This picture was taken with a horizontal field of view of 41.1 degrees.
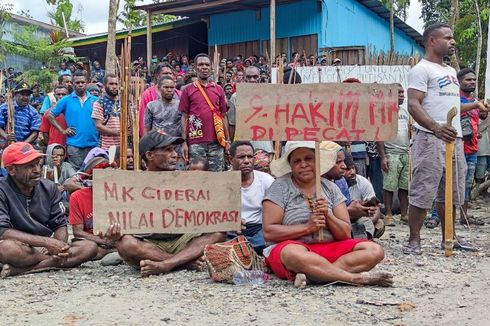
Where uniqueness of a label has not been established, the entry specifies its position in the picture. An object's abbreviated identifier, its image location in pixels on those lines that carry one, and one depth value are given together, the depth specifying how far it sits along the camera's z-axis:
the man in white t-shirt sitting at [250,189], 5.72
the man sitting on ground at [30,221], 5.12
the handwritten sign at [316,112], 4.82
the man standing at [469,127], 7.71
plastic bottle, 4.79
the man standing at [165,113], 7.50
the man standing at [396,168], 8.40
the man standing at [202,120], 7.39
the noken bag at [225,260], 4.83
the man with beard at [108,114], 7.43
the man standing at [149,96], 7.76
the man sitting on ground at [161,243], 5.10
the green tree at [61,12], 27.14
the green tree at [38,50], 19.17
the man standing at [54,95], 10.05
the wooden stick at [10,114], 8.63
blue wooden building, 19.36
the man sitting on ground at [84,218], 5.71
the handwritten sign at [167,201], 4.97
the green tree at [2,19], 19.49
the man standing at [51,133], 8.33
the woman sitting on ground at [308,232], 4.56
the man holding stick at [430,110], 5.84
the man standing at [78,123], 7.94
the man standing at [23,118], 8.82
